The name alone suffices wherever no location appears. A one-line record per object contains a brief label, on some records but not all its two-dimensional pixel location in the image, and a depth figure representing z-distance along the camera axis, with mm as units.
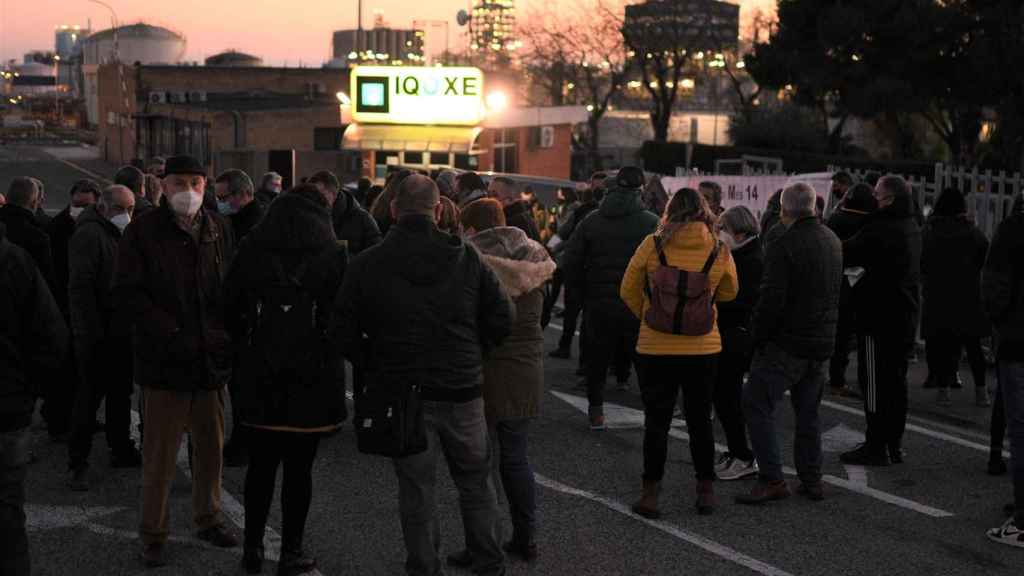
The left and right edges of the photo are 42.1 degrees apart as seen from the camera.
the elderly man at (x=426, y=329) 5574
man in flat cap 6160
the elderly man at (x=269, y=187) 10836
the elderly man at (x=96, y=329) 7754
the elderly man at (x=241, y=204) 8656
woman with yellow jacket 7004
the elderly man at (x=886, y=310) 8586
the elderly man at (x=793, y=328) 7469
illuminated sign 23844
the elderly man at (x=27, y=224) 8508
